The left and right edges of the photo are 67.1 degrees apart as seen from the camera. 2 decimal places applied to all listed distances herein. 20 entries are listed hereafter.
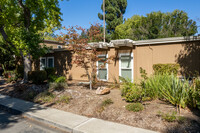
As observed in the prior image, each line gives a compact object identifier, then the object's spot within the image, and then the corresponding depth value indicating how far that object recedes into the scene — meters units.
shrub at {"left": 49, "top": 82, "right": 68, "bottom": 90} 8.24
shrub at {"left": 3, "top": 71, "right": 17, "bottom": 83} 12.00
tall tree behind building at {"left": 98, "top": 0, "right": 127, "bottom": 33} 31.81
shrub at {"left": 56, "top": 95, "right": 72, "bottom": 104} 6.40
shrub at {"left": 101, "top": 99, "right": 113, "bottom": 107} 5.54
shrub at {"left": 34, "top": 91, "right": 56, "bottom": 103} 6.81
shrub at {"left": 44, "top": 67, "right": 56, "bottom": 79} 12.66
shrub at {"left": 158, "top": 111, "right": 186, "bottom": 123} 3.94
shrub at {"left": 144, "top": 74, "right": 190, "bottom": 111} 4.71
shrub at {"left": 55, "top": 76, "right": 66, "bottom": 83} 8.89
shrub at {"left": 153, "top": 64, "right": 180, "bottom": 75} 7.48
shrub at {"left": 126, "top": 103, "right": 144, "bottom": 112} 4.79
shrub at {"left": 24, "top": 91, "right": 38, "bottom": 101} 7.48
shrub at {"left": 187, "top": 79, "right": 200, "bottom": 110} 4.32
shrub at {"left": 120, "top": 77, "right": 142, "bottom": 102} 5.31
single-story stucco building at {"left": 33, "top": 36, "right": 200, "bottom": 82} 7.72
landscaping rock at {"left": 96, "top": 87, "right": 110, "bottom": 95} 6.71
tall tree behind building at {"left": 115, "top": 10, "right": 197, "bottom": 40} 24.80
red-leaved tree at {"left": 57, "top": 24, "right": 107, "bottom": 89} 7.31
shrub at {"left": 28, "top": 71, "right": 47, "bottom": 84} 9.83
